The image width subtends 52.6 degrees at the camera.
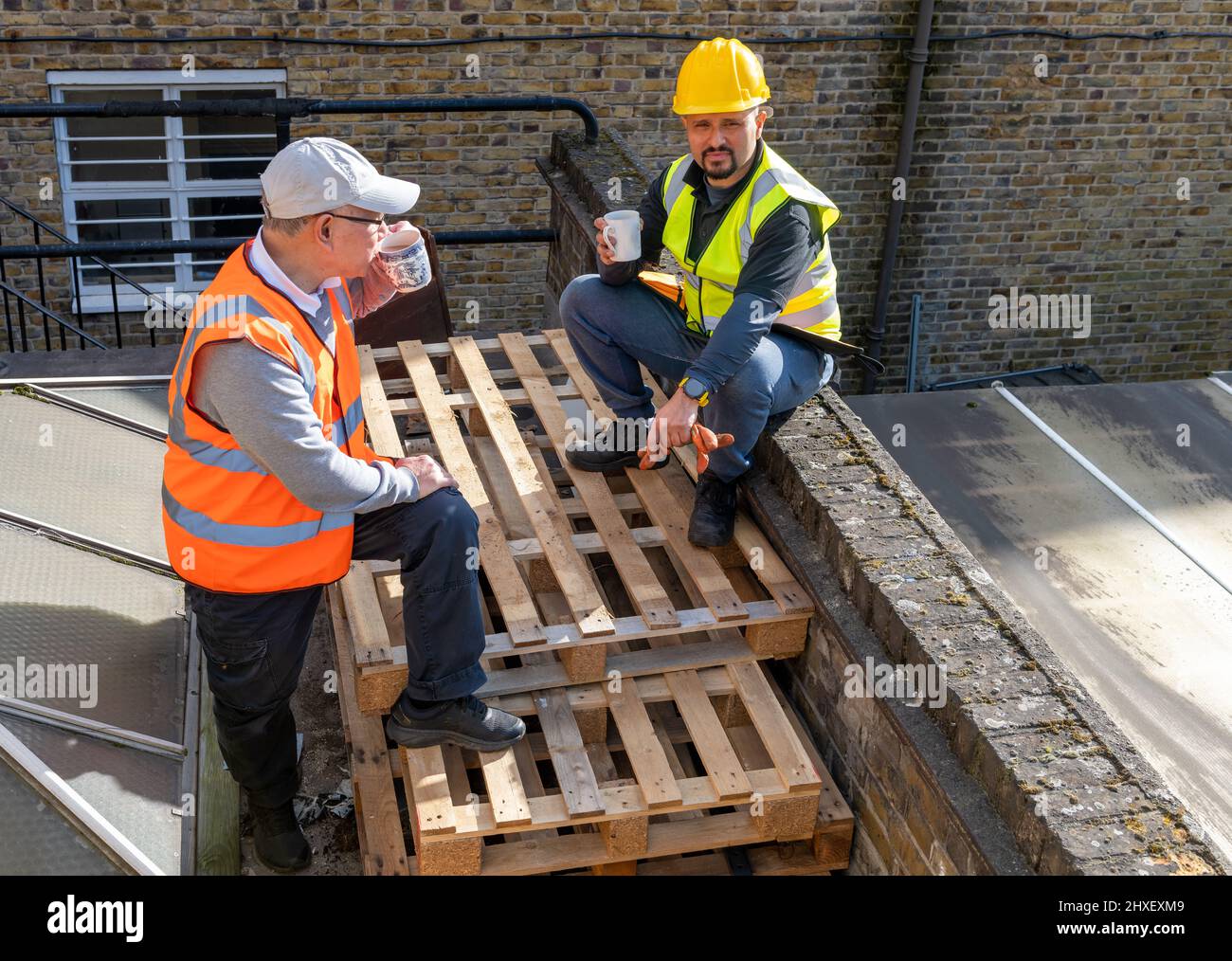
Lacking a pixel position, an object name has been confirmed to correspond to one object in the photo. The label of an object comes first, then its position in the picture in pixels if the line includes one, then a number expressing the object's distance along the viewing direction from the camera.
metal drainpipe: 9.48
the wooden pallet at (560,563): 3.93
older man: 3.18
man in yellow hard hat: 4.06
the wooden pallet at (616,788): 3.51
